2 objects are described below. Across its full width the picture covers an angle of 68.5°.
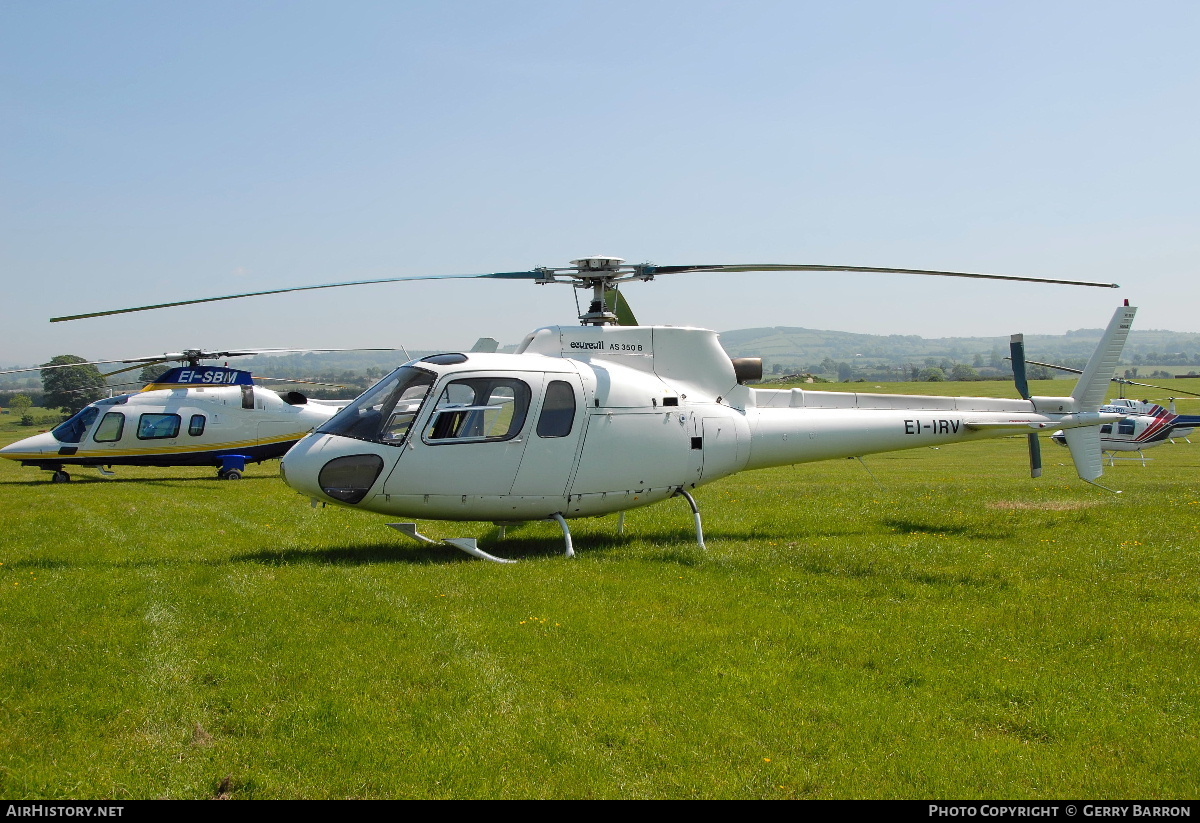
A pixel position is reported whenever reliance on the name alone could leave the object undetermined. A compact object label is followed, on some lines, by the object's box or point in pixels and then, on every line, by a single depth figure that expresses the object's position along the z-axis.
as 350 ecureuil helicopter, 11.15
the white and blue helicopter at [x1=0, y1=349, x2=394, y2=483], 24.53
